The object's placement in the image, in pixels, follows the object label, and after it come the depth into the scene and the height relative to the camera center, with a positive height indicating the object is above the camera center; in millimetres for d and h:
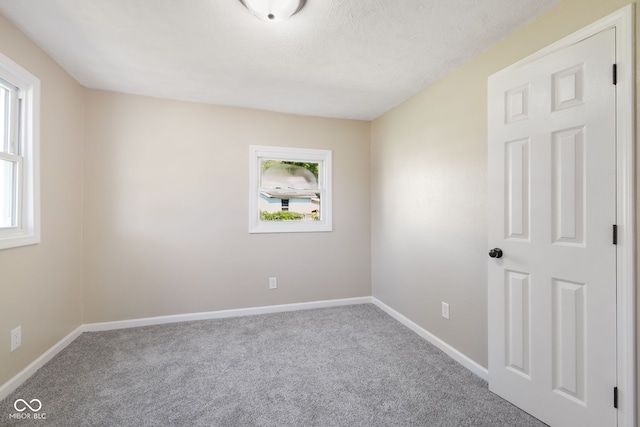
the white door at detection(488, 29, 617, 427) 1357 -141
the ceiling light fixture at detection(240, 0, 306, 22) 1535 +1160
